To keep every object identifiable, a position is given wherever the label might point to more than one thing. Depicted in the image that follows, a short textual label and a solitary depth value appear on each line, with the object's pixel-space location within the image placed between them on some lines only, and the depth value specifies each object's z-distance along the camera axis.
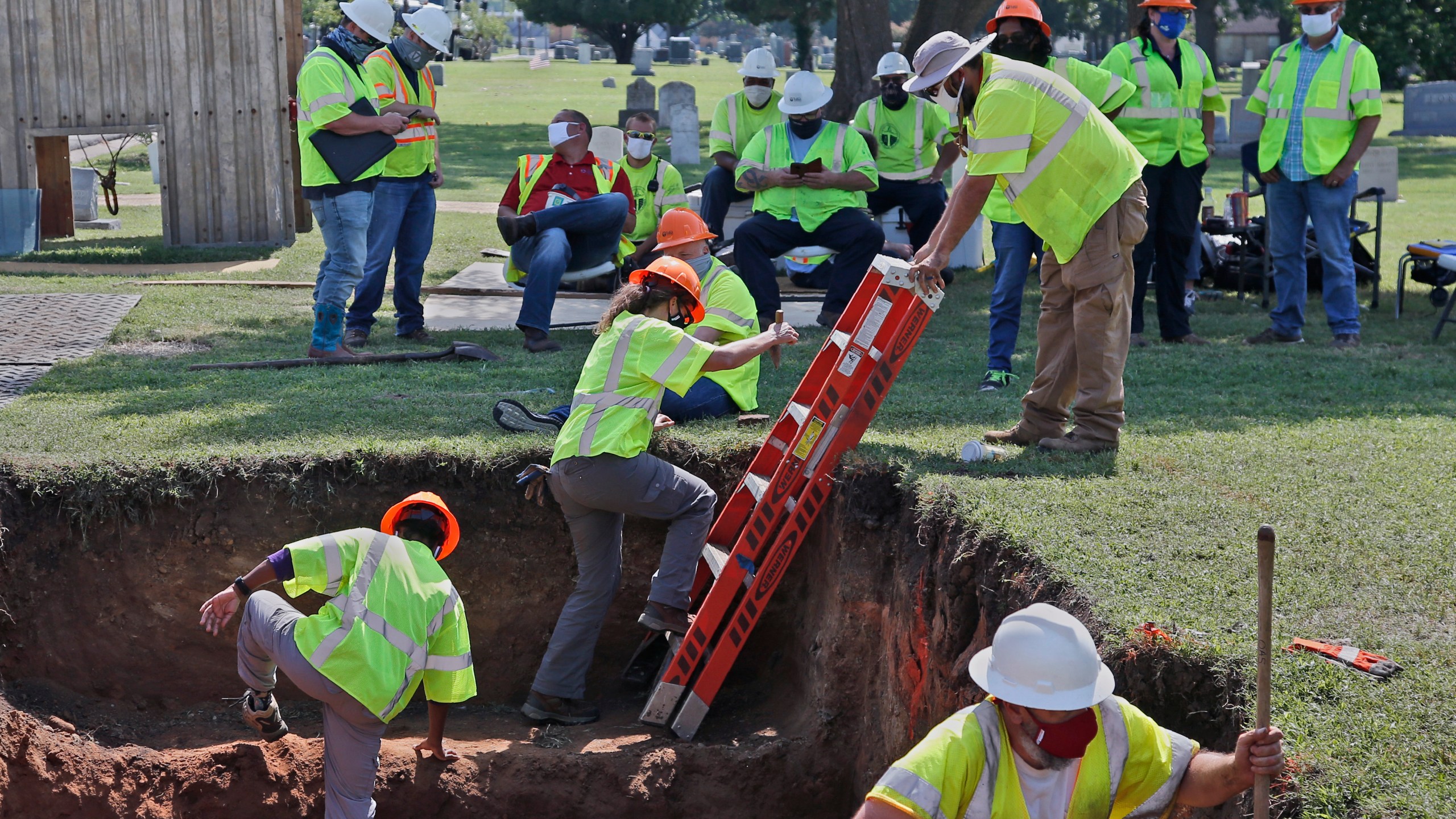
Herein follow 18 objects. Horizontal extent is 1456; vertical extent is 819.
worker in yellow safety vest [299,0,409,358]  16.45
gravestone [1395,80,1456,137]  59.56
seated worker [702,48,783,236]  21.34
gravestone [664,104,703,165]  47.03
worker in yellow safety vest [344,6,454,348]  17.12
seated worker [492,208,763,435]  13.66
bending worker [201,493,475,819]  9.89
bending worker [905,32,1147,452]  11.16
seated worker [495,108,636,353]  17.98
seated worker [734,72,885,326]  18.73
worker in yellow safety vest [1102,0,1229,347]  17.62
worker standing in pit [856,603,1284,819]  5.96
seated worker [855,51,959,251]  22.14
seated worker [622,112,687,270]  20.72
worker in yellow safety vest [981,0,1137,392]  15.05
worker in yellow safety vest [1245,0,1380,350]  17.47
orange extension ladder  11.45
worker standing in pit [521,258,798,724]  11.41
